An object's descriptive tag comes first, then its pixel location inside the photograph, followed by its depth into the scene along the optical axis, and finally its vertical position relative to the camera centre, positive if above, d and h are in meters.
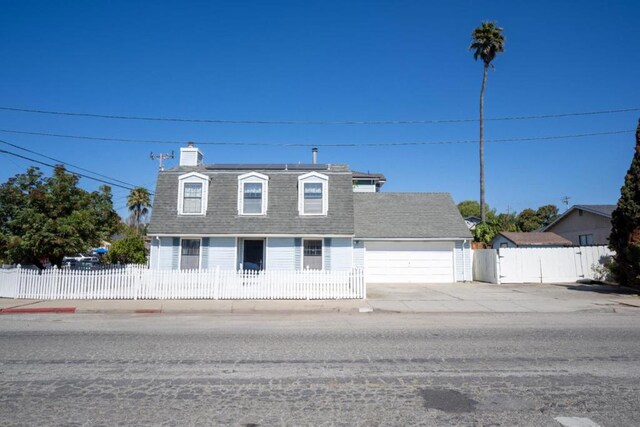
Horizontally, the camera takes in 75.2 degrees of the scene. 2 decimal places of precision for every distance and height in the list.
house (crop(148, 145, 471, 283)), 19.36 +1.73
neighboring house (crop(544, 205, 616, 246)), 28.33 +2.44
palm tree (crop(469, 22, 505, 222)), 34.44 +17.73
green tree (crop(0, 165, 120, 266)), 16.38 +1.35
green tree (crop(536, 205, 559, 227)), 64.06 +6.90
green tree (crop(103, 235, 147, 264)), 25.97 +0.07
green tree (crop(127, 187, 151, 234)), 57.74 +7.16
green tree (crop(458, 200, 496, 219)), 80.69 +9.47
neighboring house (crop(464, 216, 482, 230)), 44.22 +3.88
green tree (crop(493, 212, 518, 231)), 52.53 +5.71
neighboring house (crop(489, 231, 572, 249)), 30.00 +1.21
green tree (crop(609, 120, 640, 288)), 16.61 +1.18
